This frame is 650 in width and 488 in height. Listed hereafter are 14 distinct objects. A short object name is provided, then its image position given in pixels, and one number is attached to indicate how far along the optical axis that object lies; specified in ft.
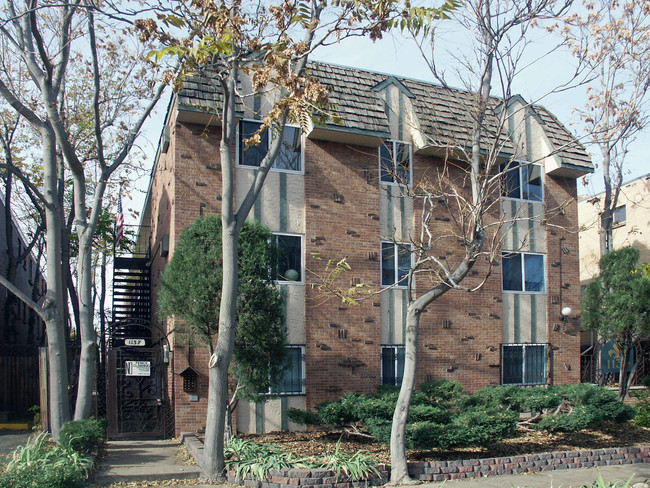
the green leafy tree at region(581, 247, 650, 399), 52.49
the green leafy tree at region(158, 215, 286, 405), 38.22
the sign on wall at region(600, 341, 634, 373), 75.31
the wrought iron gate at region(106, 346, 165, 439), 44.62
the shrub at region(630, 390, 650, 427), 49.03
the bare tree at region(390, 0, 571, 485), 33.12
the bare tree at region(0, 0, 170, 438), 38.22
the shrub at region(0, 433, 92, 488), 26.30
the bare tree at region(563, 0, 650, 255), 53.42
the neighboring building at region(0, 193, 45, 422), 55.06
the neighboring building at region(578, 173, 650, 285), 89.61
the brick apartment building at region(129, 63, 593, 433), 45.70
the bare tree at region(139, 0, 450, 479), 29.68
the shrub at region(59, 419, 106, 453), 33.53
